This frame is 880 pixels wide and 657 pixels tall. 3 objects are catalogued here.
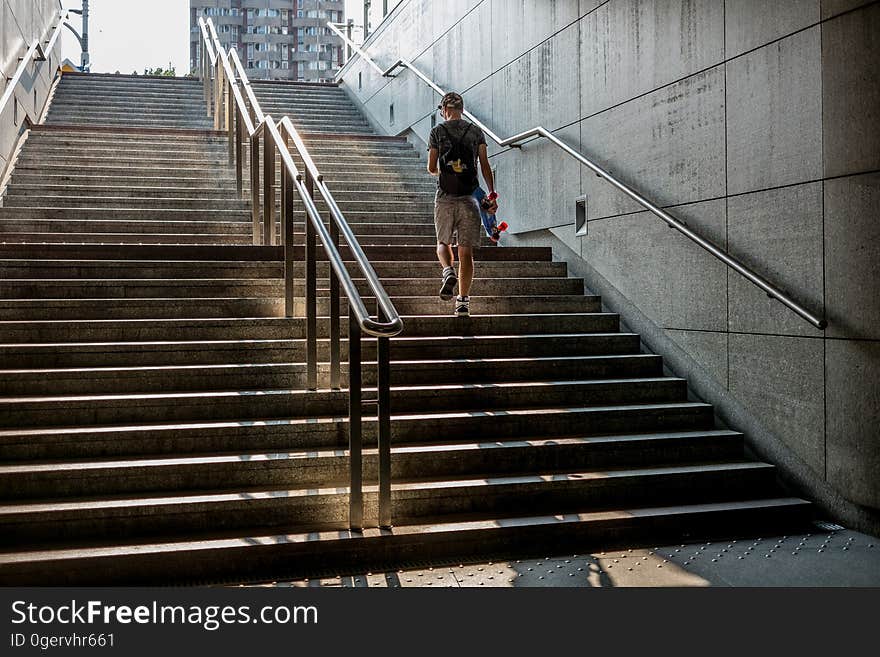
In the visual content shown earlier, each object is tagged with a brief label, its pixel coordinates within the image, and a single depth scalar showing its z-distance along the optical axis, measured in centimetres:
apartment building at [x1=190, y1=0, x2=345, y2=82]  7056
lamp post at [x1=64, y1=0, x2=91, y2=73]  2258
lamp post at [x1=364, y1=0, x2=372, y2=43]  1357
